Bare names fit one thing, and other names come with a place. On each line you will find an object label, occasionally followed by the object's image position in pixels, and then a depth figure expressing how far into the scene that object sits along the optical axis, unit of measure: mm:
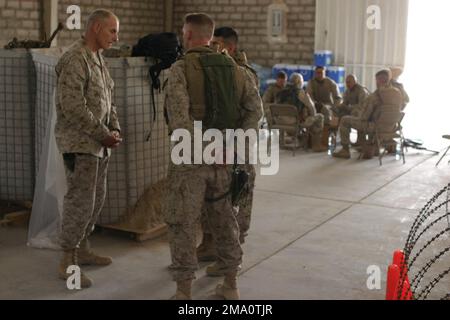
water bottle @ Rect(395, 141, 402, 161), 8023
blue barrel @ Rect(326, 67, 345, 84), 10133
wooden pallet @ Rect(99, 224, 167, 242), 4344
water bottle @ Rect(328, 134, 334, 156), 8258
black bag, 4301
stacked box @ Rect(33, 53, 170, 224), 4289
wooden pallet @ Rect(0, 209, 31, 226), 4656
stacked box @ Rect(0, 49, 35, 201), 4730
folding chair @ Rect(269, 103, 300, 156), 7930
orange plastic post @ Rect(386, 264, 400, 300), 3168
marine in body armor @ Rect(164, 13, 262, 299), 3000
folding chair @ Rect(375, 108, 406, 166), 7469
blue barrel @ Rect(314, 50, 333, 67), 10430
